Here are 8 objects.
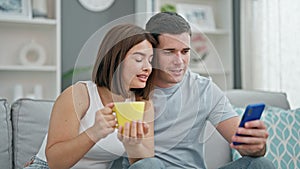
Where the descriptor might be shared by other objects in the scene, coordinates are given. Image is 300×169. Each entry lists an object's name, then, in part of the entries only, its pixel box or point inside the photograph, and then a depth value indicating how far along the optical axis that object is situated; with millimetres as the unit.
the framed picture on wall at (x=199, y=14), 3615
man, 1104
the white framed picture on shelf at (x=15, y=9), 3066
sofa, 1915
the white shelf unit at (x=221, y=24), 3449
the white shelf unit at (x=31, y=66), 3145
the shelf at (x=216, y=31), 3582
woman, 1046
